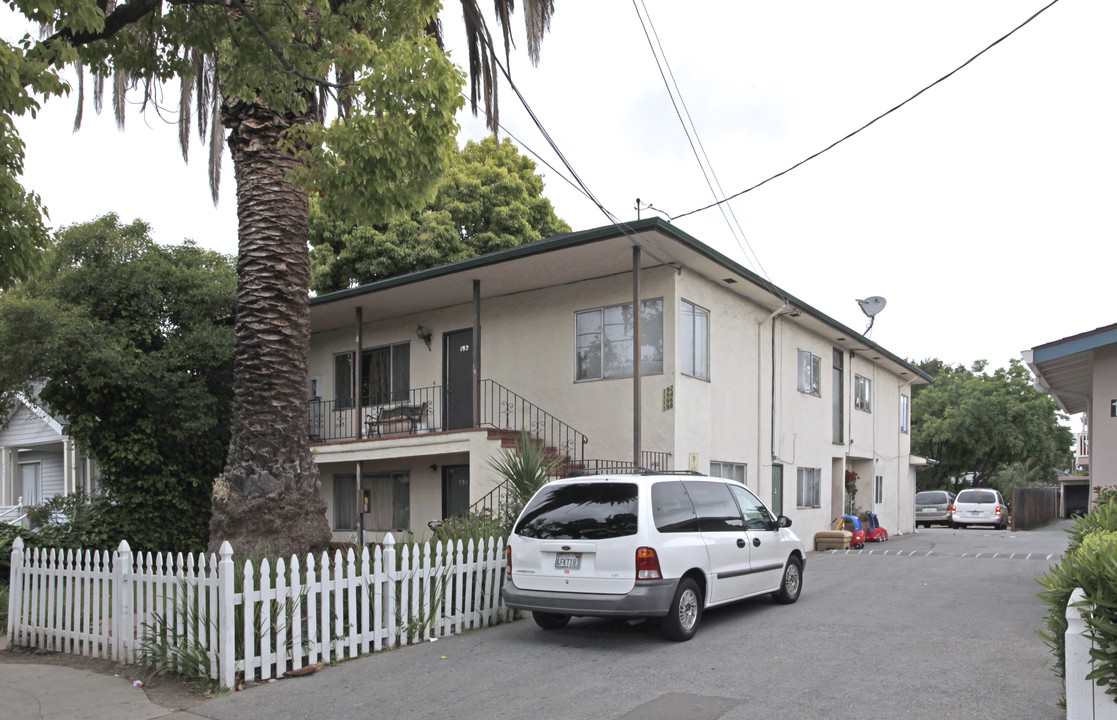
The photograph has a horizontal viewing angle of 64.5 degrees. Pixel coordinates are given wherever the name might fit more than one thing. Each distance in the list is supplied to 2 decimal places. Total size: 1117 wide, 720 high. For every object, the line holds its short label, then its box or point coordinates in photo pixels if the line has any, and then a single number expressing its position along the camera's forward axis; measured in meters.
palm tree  7.70
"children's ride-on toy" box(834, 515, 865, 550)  20.94
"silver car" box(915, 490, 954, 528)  36.50
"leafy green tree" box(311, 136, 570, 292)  26.64
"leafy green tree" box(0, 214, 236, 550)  14.89
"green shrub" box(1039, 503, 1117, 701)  4.19
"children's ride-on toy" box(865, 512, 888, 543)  22.80
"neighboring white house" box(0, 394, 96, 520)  24.41
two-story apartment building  15.04
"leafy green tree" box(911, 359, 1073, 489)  45.34
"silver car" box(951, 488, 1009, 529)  33.22
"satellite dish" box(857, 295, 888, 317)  24.81
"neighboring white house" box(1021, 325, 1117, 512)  12.16
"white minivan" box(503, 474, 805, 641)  8.18
